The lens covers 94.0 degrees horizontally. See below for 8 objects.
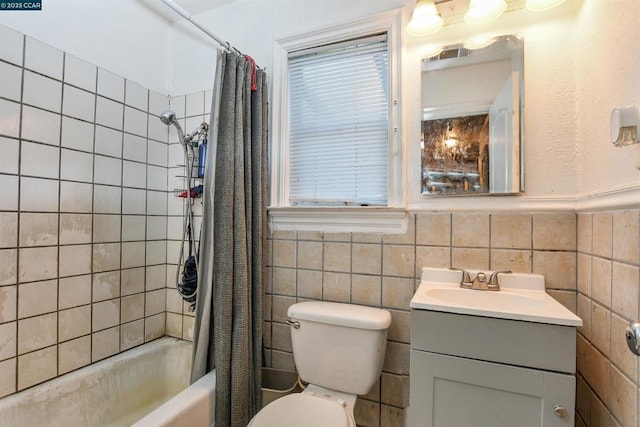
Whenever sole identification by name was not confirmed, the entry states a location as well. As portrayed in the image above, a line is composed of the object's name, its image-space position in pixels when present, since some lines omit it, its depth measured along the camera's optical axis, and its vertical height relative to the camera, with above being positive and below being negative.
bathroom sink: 0.97 -0.29
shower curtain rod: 1.38 +0.93
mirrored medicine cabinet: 1.27 +0.44
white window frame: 1.43 +0.33
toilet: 1.17 -0.61
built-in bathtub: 1.21 -0.87
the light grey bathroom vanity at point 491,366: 0.88 -0.46
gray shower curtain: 1.33 -0.23
